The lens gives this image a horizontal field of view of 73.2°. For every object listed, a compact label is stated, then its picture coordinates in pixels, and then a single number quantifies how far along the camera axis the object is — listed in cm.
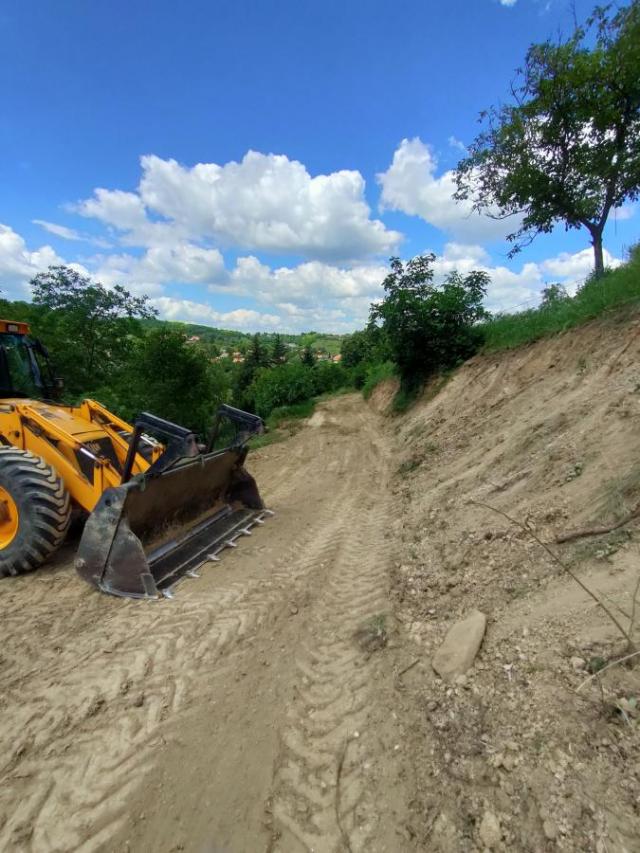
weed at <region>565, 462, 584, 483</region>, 417
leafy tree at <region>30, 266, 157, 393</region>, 1939
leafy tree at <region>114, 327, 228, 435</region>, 1883
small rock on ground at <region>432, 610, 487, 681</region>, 271
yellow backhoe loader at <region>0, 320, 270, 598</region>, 414
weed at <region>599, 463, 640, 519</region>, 326
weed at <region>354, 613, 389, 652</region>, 321
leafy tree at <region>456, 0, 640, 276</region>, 1179
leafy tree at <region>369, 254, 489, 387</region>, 1338
